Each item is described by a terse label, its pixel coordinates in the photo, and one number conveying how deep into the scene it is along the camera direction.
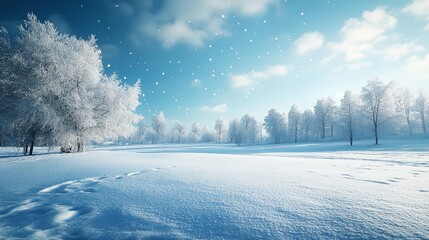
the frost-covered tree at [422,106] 42.62
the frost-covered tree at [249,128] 69.62
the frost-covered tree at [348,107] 35.72
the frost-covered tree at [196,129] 90.50
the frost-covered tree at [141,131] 85.93
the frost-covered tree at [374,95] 30.56
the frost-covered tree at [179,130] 87.25
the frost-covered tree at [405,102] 43.59
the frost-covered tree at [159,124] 73.38
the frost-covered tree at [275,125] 61.03
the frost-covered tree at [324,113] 52.75
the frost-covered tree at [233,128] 70.13
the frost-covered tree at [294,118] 61.81
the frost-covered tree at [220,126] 81.11
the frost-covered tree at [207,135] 86.71
